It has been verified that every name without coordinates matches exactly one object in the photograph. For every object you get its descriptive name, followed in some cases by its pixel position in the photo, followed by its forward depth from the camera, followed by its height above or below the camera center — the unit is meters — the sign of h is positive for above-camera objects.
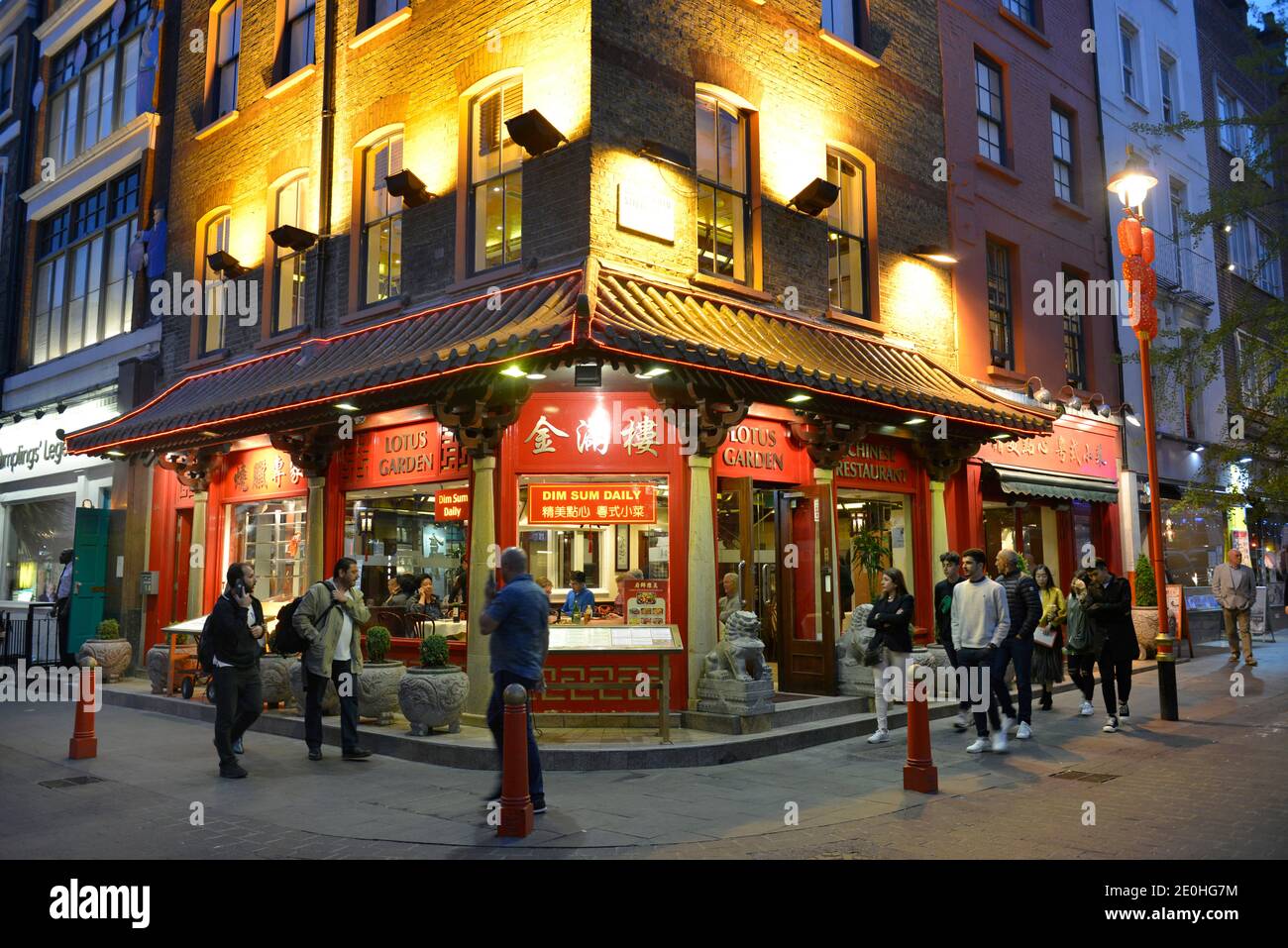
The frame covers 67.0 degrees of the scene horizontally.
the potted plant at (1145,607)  17.00 -0.57
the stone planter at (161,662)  13.75 -1.09
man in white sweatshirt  9.52 -0.50
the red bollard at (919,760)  7.71 -1.46
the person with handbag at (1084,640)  11.19 -0.75
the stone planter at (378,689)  10.67 -1.18
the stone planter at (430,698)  9.88 -1.18
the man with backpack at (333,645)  9.62 -0.62
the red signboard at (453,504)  11.80 +0.94
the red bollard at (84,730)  9.62 -1.44
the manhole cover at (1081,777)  8.21 -1.72
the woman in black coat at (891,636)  10.22 -0.62
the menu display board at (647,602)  10.84 -0.26
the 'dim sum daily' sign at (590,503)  11.08 +0.87
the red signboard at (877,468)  13.34 +1.55
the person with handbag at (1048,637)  12.41 -0.78
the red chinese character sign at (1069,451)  16.38 +2.20
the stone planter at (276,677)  11.84 -1.13
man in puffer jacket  9.98 -0.50
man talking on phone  8.77 -0.73
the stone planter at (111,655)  15.05 -1.09
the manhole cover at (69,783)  8.41 -1.72
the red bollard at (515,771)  6.41 -1.25
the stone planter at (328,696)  11.53 -1.33
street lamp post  12.47 +4.15
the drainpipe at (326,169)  14.09 +5.98
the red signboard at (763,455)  11.84 +1.55
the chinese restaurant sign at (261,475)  14.50 +1.66
